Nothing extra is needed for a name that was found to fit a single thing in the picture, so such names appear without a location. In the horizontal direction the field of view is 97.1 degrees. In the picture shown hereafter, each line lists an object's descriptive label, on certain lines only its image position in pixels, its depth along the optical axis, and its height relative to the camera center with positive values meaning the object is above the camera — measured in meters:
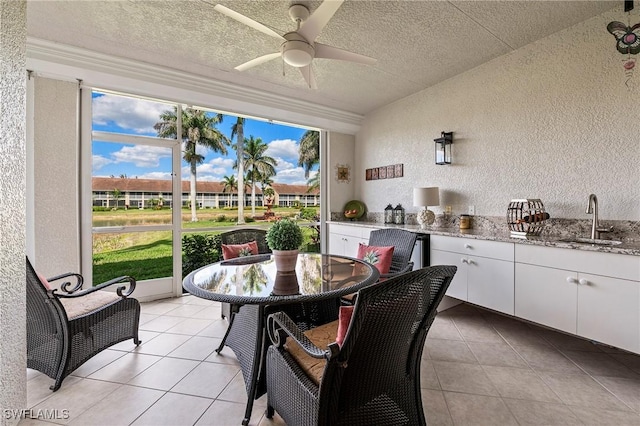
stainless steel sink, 2.15 -0.25
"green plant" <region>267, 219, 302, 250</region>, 2.10 -0.19
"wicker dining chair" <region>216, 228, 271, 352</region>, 3.05 -0.32
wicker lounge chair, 1.91 -0.86
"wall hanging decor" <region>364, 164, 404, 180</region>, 4.43 +0.64
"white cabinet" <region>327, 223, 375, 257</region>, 4.23 -0.44
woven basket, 2.61 -0.07
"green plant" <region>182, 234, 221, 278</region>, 4.20 -0.63
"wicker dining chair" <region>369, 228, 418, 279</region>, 2.77 -0.36
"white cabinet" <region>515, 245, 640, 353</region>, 1.86 -0.60
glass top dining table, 1.63 -0.49
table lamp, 3.67 +0.13
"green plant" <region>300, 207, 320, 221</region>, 5.22 -0.06
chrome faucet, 2.32 -0.08
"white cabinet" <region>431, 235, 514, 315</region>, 2.51 -0.56
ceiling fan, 1.92 +1.32
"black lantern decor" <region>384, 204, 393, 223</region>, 4.46 -0.06
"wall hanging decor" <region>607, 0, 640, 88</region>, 2.22 +1.36
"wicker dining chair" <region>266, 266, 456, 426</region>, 1.10 -0.70
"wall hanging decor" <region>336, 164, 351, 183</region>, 5.16 +0.68
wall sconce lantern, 3.66 +0.83
